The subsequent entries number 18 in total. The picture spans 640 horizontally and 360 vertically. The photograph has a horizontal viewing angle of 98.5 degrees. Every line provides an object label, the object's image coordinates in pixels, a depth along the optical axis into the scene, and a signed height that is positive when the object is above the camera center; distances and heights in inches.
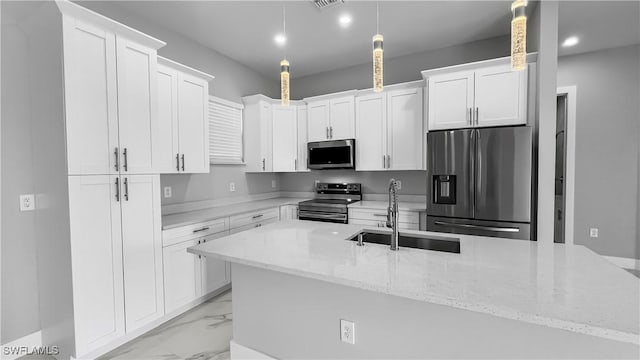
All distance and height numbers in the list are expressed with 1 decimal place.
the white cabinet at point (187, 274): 96.0 -37.8
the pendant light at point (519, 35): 46.6 +23.4
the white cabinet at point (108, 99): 71.7 +22.1
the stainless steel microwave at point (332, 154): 150.3 +10.5
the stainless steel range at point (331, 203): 143.8 -16.4
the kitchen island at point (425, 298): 37.6 -18.0
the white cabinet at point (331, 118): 151.9 +31.0
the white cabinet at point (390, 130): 136.8 +21.9
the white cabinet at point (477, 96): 109.0 +31.5
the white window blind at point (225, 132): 137.0 +22.3
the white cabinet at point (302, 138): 165.5 +21.3
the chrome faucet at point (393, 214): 60.5 -9.3
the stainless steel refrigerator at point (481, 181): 101.6 -3.8
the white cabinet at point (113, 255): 73.0 -23.4
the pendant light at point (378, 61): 59.2 +24.1
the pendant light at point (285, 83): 69.0 +22.7
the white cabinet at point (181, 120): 101.6 +21.9
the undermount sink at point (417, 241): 68.7 -18.1
